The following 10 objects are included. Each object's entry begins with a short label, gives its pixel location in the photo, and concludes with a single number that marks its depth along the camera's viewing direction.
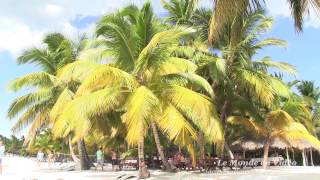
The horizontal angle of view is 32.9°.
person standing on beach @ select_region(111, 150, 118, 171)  27.25
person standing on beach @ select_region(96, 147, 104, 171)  28.55
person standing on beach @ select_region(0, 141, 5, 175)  23.53
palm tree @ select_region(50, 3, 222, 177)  17.34
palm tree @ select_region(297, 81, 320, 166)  42.59
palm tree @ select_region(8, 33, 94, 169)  27.03
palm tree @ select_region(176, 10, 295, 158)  23.81
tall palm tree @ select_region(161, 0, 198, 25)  27.43
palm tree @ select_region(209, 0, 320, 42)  8.86
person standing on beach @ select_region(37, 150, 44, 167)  42.53
